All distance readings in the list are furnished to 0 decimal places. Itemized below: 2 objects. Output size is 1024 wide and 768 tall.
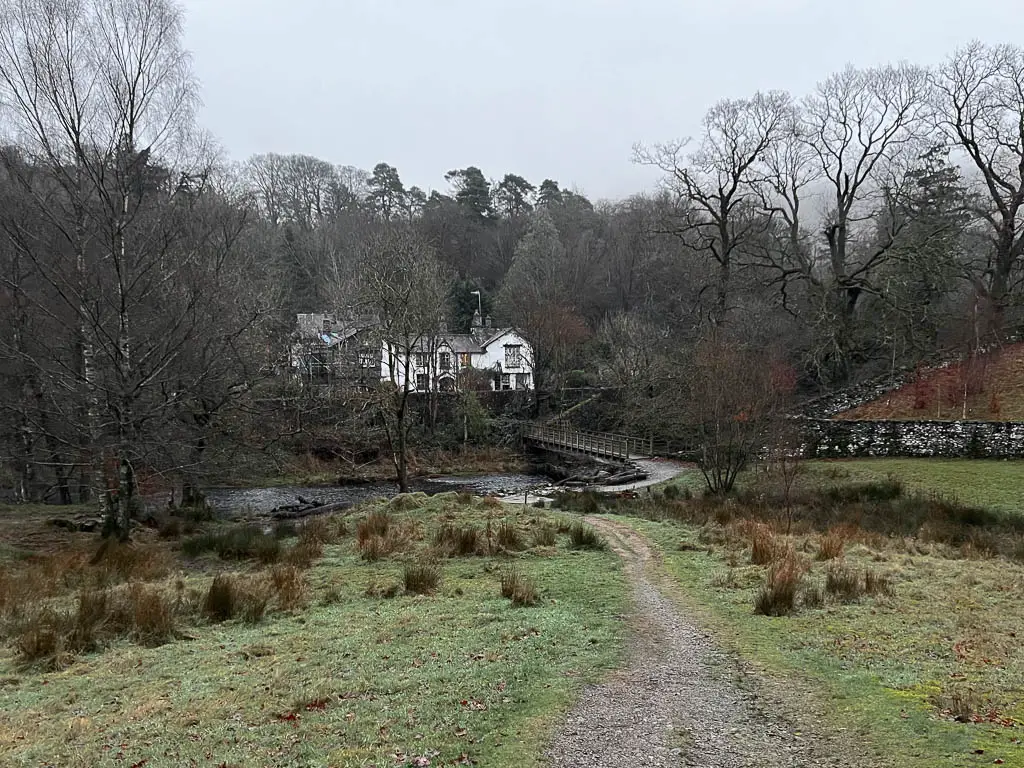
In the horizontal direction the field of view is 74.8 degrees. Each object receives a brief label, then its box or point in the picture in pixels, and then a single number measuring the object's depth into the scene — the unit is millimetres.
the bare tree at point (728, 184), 36094
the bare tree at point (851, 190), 33875
